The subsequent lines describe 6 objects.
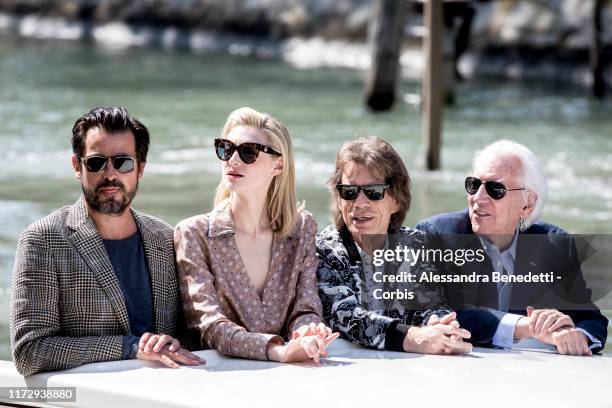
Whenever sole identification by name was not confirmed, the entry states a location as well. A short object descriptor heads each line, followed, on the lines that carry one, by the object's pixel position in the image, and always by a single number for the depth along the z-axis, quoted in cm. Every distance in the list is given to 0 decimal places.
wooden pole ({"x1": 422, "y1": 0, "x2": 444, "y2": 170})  2477
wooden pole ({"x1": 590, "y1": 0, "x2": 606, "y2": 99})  3719
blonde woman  788
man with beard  756
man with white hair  840
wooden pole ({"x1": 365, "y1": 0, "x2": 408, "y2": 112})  3278
